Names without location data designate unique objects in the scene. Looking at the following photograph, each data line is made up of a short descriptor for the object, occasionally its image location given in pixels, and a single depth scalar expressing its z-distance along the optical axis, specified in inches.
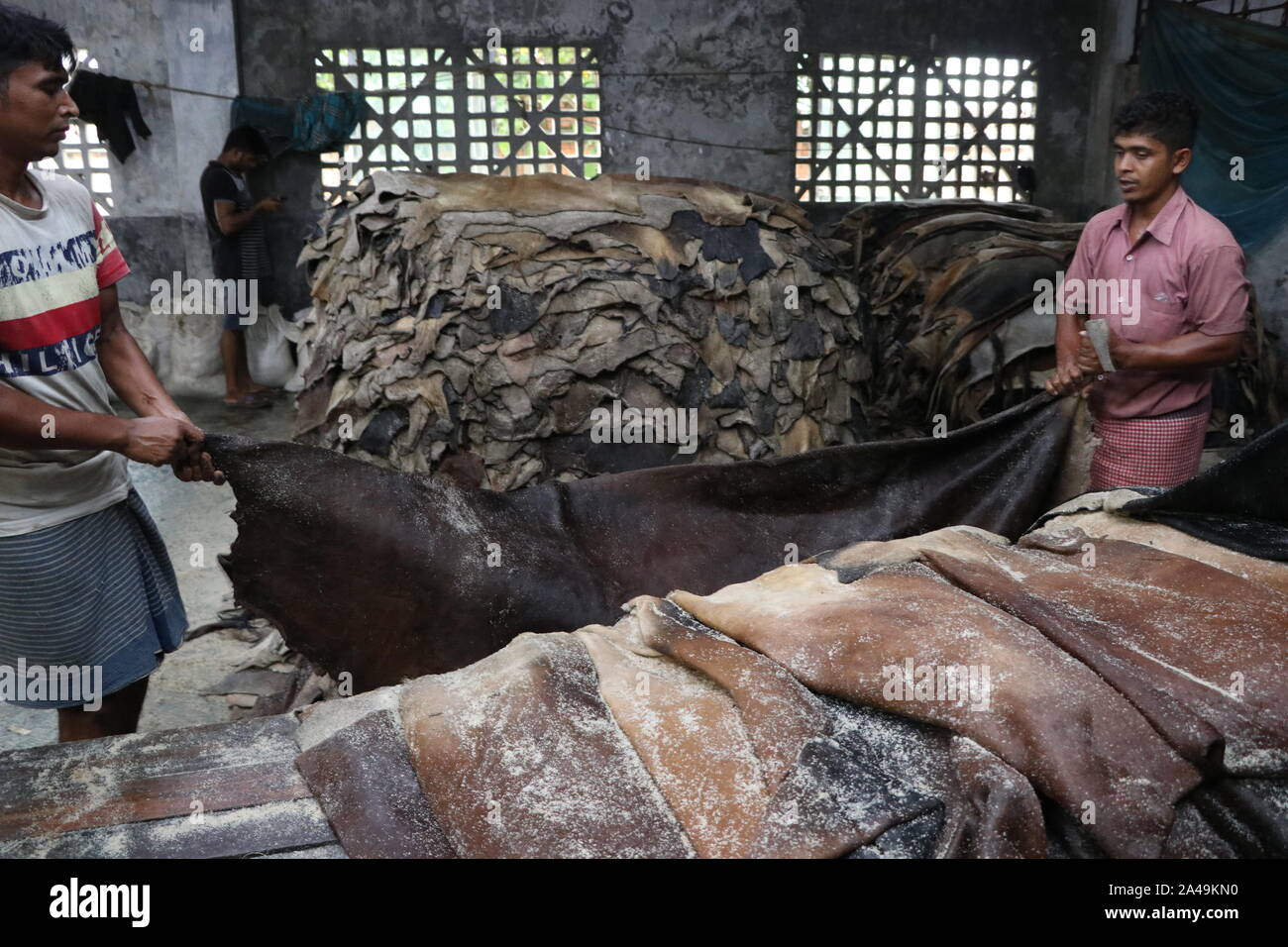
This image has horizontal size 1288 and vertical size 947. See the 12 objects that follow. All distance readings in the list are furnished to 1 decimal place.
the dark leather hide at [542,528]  93.2
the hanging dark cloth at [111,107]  287.9
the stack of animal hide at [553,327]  157.2
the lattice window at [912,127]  326.0
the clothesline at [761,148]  319.0
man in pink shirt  117.4
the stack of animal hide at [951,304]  213.0
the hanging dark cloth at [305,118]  297.7
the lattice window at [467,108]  308.0
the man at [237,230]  280.5
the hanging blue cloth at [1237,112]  241.1
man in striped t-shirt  83.6
